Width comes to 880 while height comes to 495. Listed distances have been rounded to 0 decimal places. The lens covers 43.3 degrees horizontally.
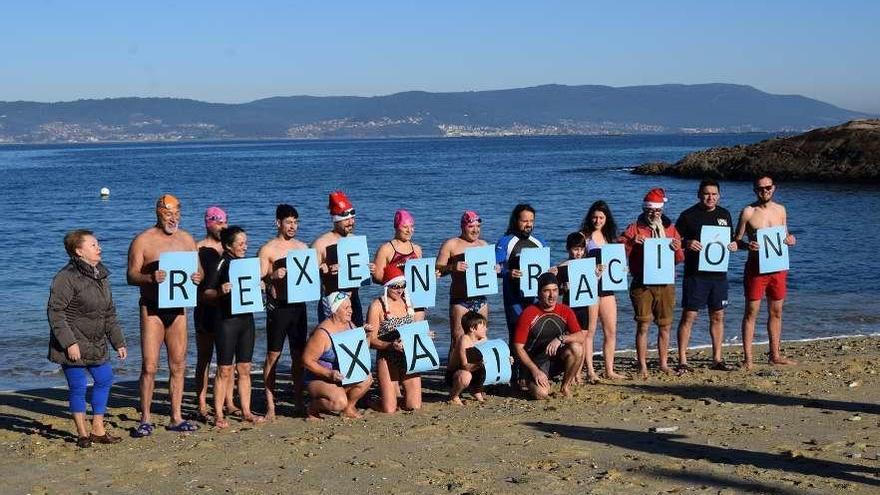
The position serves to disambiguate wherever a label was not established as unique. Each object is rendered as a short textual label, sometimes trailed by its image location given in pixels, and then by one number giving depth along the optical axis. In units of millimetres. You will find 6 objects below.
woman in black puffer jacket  8867
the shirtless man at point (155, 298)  9531
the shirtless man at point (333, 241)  10578
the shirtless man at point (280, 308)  10242
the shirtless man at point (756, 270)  11844
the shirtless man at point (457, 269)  11117
